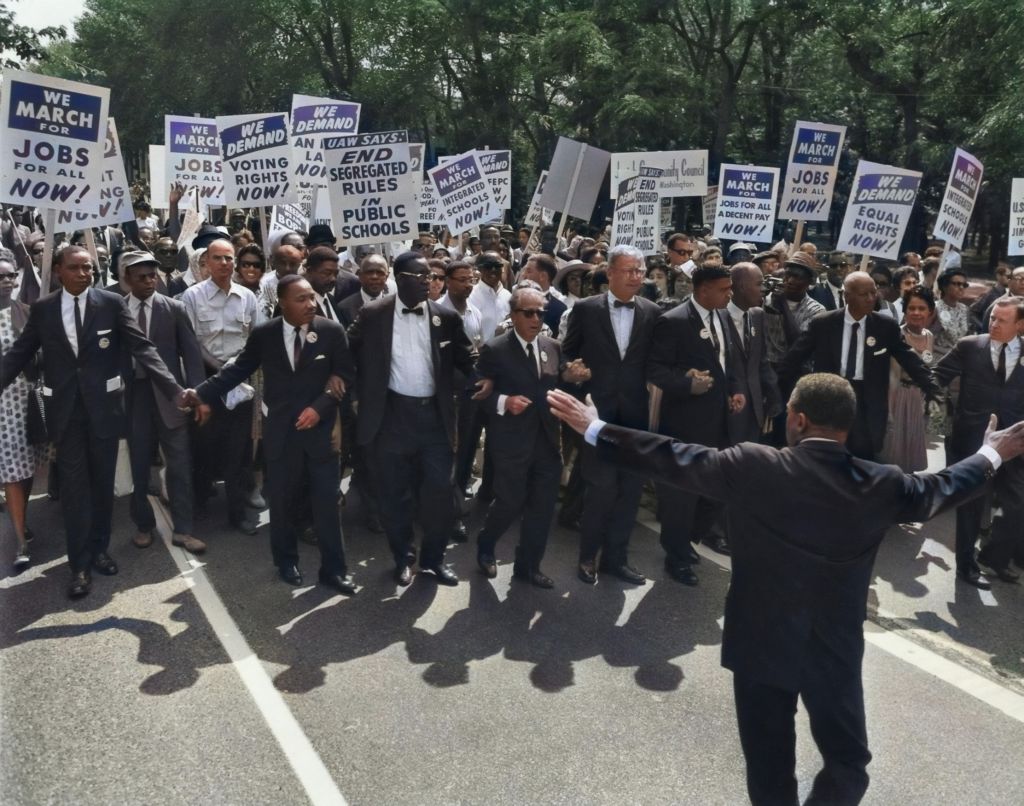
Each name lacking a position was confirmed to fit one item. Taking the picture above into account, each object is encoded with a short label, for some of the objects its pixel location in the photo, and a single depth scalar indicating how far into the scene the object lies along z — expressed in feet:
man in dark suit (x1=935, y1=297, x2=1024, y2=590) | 23.07
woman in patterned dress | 22.45
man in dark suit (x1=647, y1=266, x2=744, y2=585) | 22.02
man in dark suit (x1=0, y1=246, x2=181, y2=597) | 21.09
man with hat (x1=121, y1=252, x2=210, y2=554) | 23.63
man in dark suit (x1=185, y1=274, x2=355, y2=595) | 21.49
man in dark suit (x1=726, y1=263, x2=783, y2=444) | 22.71
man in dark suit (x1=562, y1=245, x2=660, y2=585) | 22.07
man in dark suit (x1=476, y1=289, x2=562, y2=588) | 21.66
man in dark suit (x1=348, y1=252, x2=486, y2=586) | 21.80
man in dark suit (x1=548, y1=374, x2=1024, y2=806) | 11.81
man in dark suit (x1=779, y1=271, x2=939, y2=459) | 24.29
